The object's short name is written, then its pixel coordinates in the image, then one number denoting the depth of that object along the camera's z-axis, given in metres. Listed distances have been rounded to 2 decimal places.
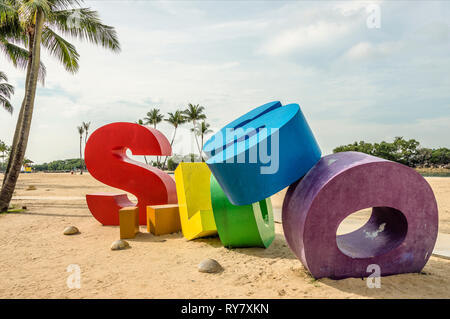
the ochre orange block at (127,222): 7.20
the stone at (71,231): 7.83
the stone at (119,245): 6.24
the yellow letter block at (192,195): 6.84
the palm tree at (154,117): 51.28
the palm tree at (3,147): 58.08
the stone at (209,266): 4.80
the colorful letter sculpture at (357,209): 4.11
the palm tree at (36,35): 11.42
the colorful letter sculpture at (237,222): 5.91
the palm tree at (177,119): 48.31
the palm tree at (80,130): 64.50
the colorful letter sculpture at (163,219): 7.48
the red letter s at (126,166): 8.31
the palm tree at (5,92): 26.40
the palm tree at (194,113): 46.88
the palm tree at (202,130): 48.28
